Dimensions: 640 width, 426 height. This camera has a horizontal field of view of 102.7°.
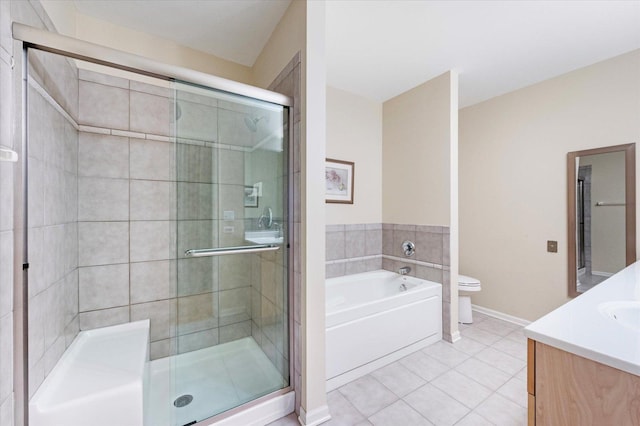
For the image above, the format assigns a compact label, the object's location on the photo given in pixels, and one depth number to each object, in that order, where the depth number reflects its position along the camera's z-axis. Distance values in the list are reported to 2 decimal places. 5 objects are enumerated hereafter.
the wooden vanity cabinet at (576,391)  0.73
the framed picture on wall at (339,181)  2.79
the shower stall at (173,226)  1.39
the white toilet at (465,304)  2.76
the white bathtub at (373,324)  1.86
